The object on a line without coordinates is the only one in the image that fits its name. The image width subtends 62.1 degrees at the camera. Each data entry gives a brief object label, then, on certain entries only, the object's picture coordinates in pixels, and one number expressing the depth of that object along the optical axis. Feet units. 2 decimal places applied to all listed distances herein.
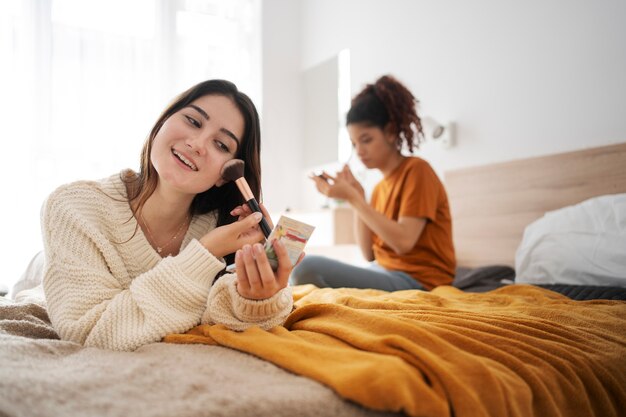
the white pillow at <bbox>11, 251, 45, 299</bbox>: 5.09
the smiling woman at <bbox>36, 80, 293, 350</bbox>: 2.63
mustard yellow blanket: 1.79
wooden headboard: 5.78
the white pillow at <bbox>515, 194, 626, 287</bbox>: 4.67
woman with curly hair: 5.43
